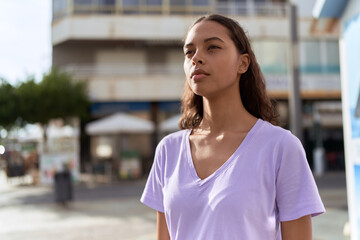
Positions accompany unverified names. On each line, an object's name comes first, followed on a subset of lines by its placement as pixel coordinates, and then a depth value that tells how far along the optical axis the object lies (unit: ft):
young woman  4.04
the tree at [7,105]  52.34
